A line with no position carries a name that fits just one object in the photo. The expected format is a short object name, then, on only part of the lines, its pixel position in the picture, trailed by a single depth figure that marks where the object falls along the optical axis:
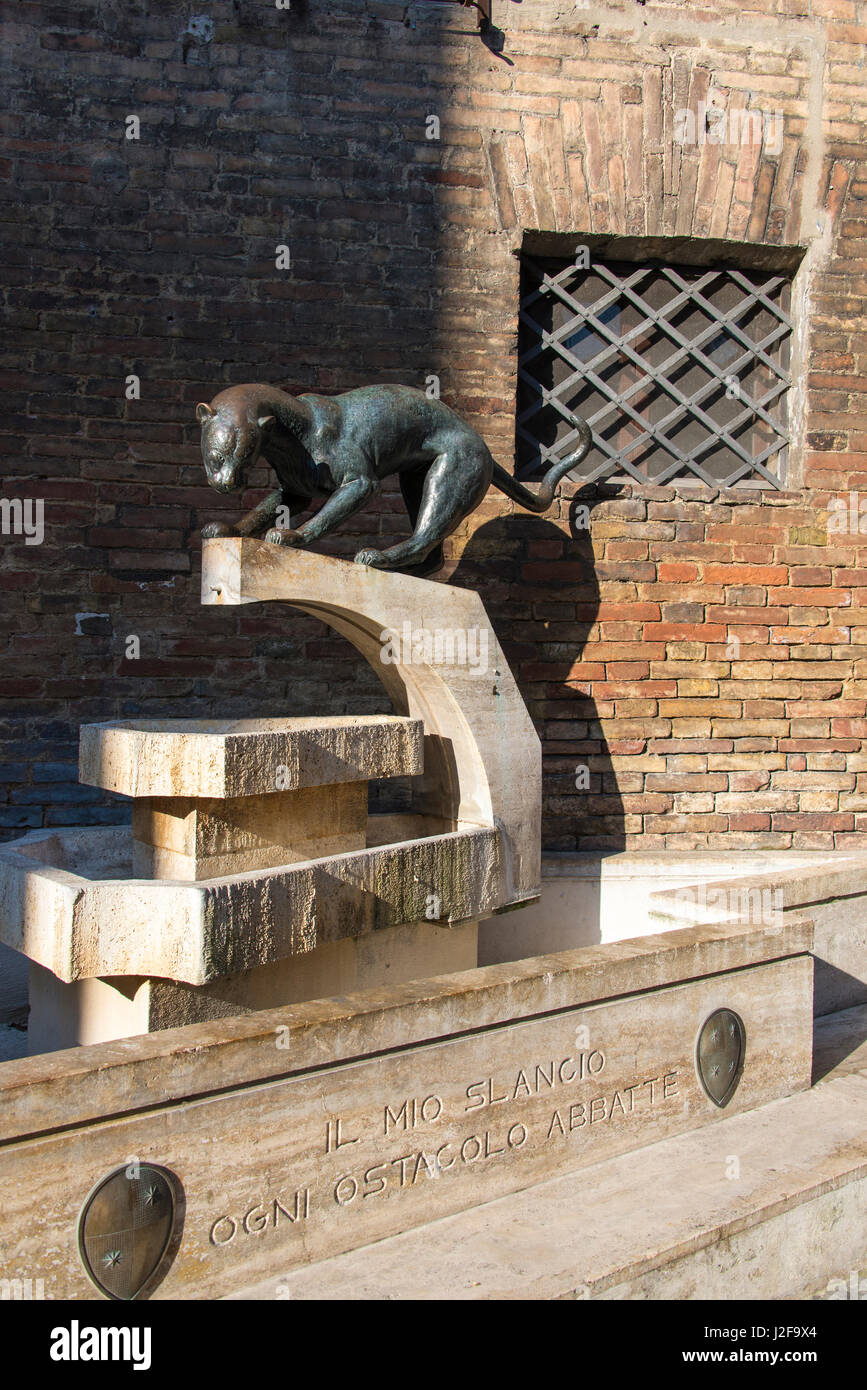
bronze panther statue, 2.94
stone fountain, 2.50
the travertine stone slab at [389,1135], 1.93
